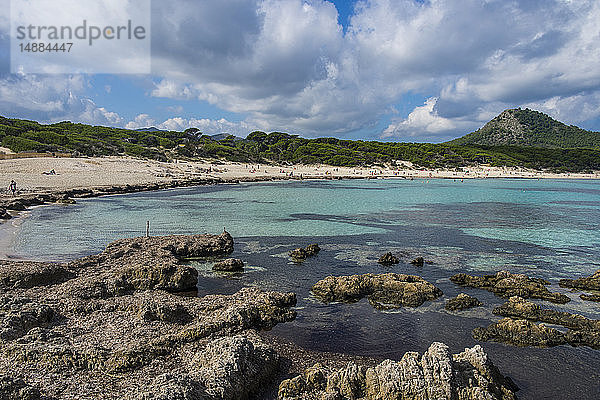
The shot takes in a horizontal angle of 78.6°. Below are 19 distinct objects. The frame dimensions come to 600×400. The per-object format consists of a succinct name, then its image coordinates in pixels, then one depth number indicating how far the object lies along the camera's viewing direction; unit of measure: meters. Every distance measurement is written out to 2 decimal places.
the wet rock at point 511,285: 14.16
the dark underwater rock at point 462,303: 13.05
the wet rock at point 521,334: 10.70
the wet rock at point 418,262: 18.27
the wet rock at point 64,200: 35.48
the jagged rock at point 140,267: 12.70
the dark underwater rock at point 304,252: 19.17
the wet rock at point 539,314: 11.73
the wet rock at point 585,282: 15.22
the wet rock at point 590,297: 14.20
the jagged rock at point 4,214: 26.31
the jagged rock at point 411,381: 7.03
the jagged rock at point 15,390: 6.35
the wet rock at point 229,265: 16.77
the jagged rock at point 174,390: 6.35
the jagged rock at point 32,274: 12.52
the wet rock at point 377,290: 13.58
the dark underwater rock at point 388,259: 18.45
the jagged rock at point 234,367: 7.08
